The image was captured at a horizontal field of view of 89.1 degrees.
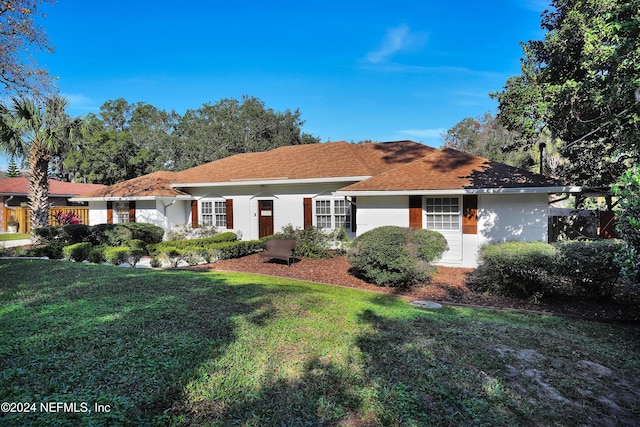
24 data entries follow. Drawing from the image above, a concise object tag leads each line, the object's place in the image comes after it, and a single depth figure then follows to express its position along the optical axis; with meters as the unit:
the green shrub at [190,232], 16.52
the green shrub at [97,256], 11.77
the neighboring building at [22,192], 25.16
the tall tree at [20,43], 9.09
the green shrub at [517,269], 7.52
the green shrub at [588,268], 6.95
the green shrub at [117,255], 11.45
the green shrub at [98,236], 15.21
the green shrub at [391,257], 9.23
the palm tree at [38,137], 13.23
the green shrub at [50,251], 12.41
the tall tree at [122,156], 32.66
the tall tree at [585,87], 7.41
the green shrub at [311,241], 13.46
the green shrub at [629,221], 4.27
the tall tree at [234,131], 31.39
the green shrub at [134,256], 11.61
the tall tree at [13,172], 47.02
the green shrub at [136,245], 13.09
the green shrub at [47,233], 15.07
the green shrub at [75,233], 15.09
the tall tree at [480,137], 34.50
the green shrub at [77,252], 11.95
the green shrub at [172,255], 11.58
